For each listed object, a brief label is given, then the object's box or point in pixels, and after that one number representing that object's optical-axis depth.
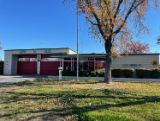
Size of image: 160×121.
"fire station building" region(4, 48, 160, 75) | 17.51
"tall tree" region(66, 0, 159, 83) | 9.68
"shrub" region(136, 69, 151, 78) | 14.78
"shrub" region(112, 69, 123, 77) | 15.33
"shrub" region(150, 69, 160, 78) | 14.53
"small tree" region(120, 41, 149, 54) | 30.86
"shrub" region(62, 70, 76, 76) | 16.88
